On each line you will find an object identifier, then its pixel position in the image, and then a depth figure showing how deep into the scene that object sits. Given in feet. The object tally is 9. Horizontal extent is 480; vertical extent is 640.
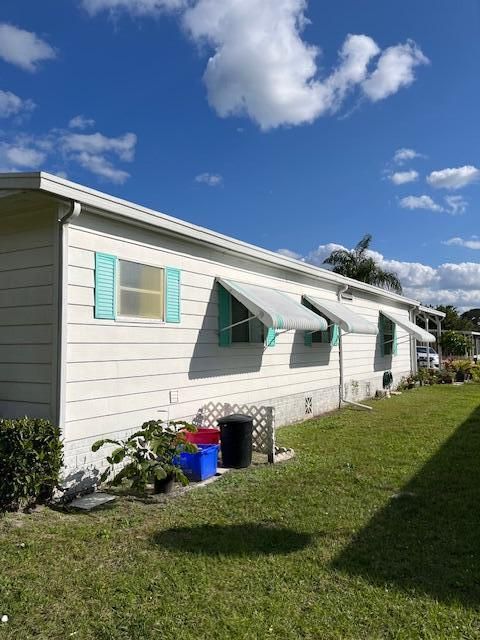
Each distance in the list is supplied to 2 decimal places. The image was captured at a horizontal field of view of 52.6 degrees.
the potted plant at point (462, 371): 71.10
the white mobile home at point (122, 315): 18.76
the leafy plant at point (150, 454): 18.75
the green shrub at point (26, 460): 16.47
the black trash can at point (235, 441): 23.09
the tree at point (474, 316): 201.22
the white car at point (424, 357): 97.11
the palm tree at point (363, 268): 98.73
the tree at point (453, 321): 165.07
